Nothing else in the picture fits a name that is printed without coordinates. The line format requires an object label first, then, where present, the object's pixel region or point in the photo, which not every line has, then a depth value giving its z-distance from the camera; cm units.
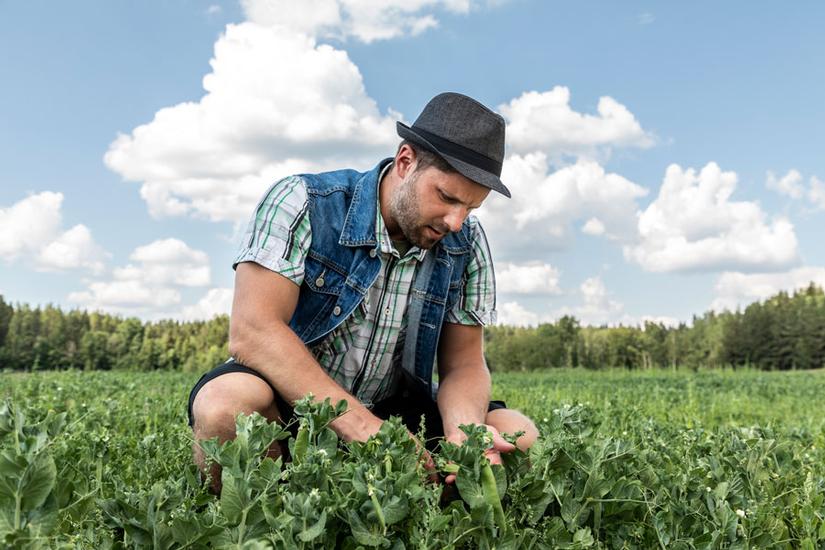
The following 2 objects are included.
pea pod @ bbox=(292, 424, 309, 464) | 197
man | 296
